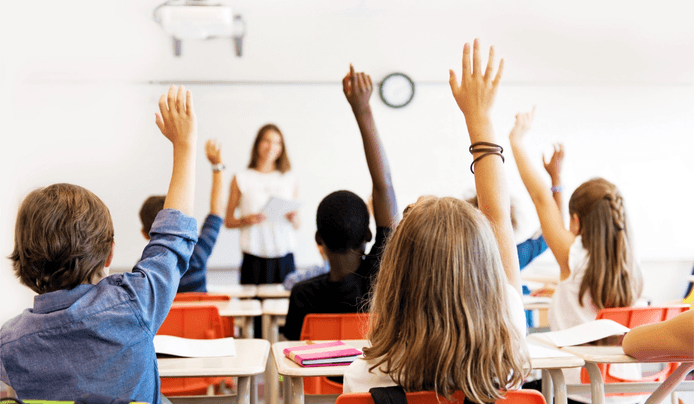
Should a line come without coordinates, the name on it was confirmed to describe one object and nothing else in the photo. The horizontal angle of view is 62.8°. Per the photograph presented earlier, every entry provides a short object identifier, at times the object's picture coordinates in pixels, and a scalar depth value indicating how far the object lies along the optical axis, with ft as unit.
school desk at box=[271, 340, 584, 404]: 4.50
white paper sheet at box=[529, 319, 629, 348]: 5.26
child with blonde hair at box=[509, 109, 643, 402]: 6.79
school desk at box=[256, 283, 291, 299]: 10.03
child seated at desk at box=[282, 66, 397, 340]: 6.56
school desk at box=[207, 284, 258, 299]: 10.05
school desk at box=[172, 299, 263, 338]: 7.38
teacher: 13.29
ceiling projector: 12.29
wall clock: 16.58
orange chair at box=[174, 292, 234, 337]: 8.37
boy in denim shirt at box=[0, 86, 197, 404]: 3.74
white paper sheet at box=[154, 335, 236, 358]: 5.06
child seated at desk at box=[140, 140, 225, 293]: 8.39
